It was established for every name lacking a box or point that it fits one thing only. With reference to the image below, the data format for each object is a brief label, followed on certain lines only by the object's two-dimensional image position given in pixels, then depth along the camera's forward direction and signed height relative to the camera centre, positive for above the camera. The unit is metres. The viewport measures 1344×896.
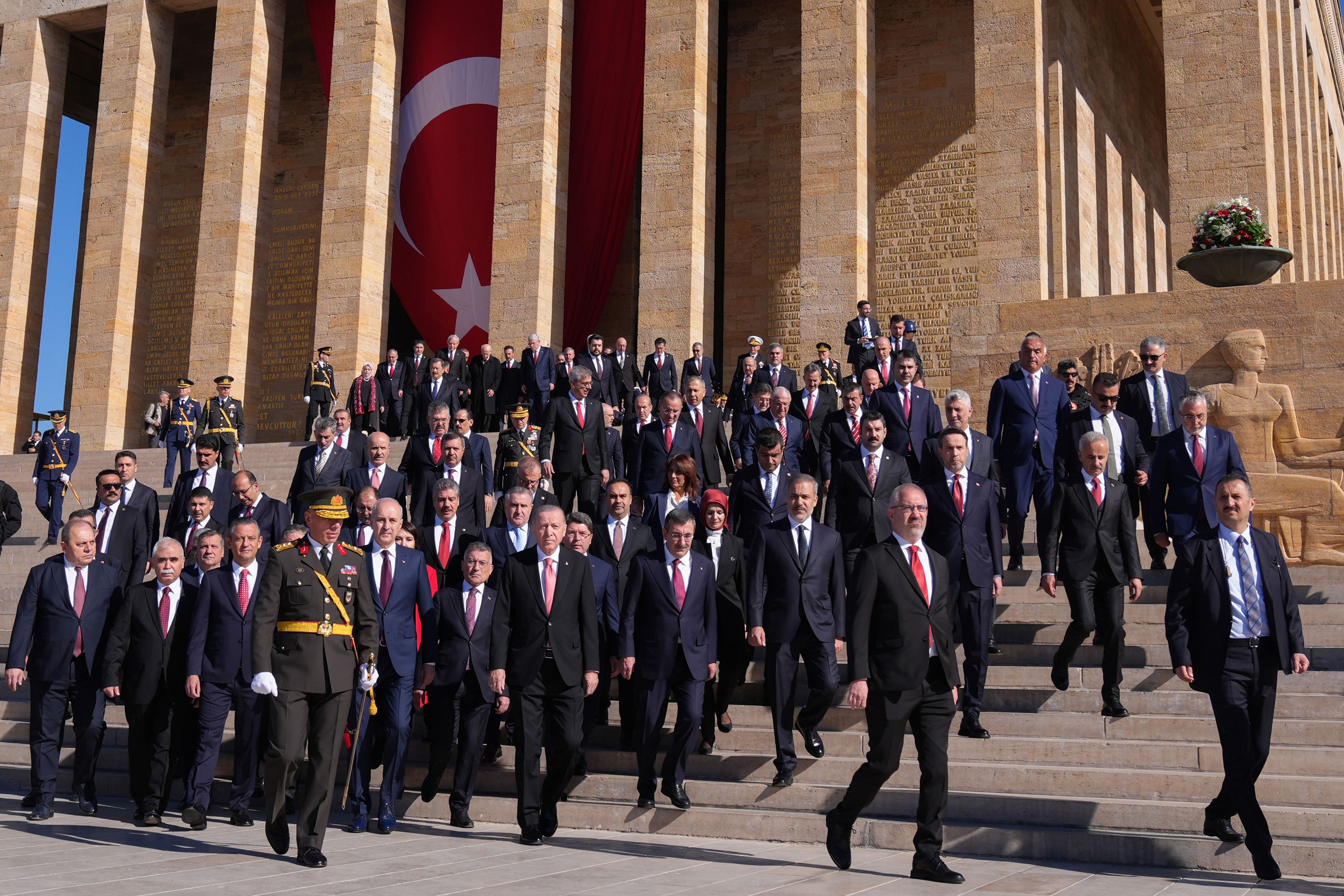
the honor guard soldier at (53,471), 13.88 +1.30
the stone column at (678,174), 19.41 +6.48
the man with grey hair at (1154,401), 9.32 +1.56
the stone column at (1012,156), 17.22 +6.06
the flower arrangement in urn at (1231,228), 11.97 +3.59
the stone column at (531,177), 20.30 +6.66
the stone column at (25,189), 23.47 +7.31
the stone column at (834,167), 18.59 +6.36
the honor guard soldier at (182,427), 16.03 +2.08
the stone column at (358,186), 21.12 +6.74
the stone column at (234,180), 22.06 +7.10
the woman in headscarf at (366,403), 17.55 +2.66
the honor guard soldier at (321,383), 19.03 +3.14
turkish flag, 21.80 +7.20
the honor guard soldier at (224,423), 15.21 +2.05
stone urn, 11.82 +3.23
